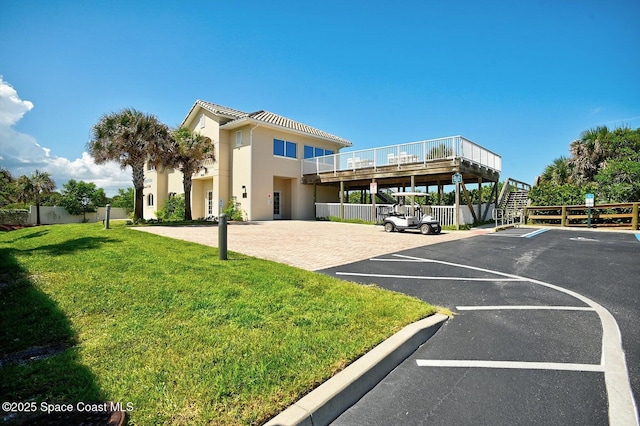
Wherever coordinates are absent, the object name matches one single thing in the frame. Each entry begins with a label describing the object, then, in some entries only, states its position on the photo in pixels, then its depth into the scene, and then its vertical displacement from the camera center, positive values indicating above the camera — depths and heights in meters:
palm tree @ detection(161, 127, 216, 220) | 18.38 +3.20
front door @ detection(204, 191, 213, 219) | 23.64 +0.12
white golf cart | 13.20 -0.68
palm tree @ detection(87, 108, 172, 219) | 16.33 +3.56
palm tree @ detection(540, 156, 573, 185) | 24.77 +2.80
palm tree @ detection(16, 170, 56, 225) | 30.81 +2.08
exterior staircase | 19.70 +0.25
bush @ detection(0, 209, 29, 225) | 26.59 -0.82
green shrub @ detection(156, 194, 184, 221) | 23.31 -0.19
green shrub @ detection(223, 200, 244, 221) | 20.08 -0.37
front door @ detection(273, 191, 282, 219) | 22.64 +0.11
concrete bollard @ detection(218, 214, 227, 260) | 6.17 -0.64
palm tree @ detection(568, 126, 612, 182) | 22.33 +3.86
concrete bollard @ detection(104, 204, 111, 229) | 12.05 -0.40
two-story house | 20.25 +3.00
